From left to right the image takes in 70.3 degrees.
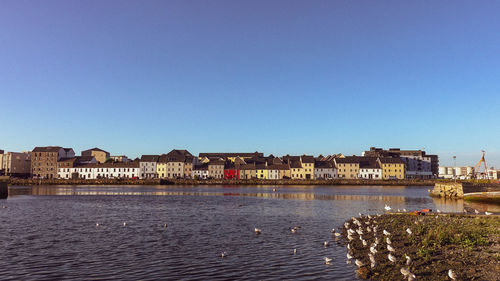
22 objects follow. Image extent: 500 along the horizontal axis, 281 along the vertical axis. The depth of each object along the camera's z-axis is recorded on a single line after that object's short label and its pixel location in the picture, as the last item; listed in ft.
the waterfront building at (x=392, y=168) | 568.41
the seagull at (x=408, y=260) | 58.90
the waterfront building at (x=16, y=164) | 594.24
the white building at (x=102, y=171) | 547.49
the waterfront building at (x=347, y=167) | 566.77
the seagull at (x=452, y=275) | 51.13
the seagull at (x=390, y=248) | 67.04
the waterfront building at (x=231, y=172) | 562.66
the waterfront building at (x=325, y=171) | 562.66
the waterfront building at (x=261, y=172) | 558.15
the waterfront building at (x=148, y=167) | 561.43
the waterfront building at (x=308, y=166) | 555.69
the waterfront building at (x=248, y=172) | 561.84
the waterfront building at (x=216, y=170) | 567.18
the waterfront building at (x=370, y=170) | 566.35
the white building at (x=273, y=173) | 556.35
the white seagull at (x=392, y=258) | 60.80
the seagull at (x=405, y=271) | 53.06
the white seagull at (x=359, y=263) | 61.31
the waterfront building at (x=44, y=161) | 554.46
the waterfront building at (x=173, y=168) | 568.82
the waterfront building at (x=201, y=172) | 571.28
